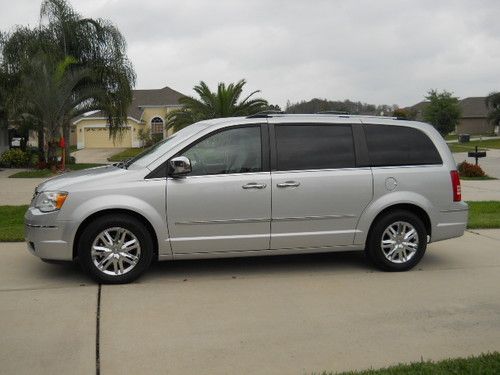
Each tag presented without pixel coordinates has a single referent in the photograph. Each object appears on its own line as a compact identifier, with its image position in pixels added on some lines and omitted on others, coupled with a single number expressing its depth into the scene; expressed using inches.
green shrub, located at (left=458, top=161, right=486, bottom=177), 830.5
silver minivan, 229.1
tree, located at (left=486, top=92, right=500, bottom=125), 2773.1
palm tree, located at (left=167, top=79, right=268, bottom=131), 1195.3
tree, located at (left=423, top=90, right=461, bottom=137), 2213.3
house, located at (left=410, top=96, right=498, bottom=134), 3331.7
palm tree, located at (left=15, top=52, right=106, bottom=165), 904.9
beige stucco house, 2159.2
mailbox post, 913.5
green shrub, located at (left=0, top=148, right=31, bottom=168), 1030.4
